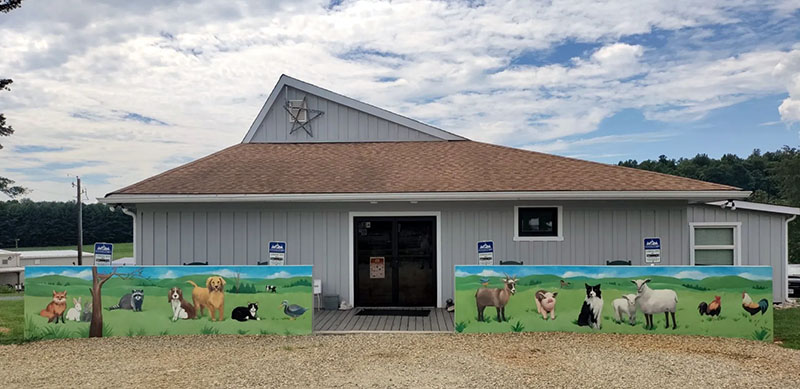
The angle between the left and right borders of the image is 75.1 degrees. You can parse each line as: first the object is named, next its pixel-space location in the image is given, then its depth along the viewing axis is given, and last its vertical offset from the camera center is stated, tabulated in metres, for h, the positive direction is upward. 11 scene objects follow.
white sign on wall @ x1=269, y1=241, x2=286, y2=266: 8.88 -0.65
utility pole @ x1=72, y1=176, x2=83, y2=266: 29.56 -1.64
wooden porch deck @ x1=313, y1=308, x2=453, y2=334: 8.27 -1.82
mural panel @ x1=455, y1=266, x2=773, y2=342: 7.57 -1.29
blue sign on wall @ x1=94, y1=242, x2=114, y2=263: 8.20 -0.59
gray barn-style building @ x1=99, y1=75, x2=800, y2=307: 9.77 -0.18
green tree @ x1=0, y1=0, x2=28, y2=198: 12.15 +3.12
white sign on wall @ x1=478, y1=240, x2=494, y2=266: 8.68 -0.64
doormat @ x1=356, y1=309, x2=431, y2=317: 9.52 -1.83
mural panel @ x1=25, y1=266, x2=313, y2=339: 7.86 -1.32
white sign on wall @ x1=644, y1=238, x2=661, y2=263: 8.41 -0.62
